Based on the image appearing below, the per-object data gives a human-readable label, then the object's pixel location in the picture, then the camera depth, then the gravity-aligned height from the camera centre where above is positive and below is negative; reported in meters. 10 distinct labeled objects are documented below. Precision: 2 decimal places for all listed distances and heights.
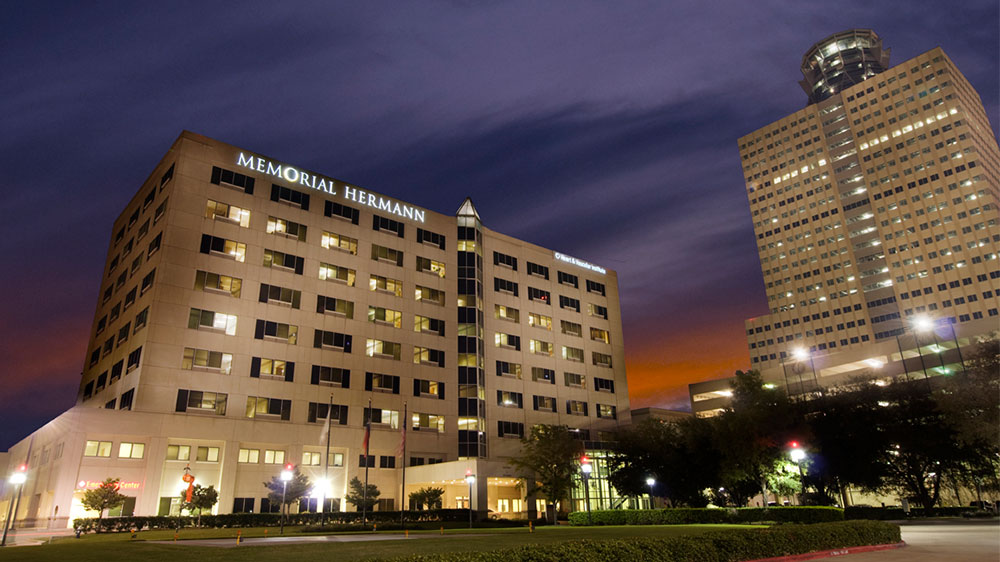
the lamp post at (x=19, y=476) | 41.64 +2.21
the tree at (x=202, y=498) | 53.30 +0.31
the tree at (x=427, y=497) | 65.19 -0.35
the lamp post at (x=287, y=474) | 50.84 +2.00
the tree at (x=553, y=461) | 65.06 +2.97
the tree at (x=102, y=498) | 48.56 +0.57
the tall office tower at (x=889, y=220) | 157.00 +71.30
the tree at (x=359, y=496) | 62.44 -0.01
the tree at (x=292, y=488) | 57.56 +0.93
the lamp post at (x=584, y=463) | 55.44 +2.17
